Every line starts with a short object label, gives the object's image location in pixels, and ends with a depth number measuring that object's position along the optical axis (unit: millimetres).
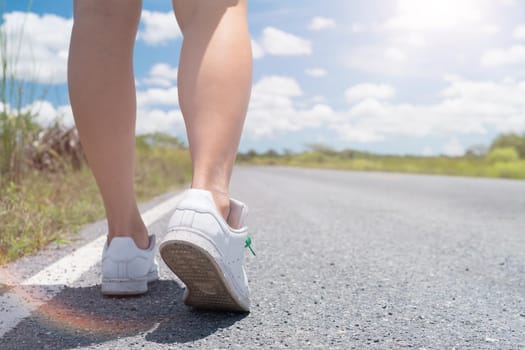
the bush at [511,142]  27719
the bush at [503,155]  24156
